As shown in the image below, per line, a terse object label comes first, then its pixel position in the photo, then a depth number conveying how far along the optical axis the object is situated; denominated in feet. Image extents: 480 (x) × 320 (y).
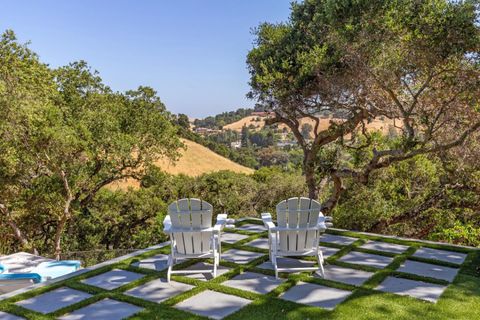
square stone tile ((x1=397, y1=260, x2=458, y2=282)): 15.46
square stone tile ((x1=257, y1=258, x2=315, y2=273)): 16.75
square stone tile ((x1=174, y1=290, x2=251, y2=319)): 12.29
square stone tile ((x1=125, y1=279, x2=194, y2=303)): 13.61
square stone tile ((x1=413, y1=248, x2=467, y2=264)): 17.63
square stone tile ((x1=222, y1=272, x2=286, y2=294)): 14.32
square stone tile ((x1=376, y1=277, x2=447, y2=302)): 13.53
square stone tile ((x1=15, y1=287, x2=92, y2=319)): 12.78
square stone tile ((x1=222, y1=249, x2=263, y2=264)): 17.63
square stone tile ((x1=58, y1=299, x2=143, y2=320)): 12.04
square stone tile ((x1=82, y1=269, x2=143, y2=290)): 14.75
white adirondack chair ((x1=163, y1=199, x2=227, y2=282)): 15.90
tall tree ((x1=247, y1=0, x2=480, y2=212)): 17.15
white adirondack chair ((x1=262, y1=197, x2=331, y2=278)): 15.84
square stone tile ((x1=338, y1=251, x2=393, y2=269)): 16.87
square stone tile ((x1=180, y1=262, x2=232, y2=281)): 15.55
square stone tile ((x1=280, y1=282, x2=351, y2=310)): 12.97
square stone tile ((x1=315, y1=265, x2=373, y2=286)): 14.95
